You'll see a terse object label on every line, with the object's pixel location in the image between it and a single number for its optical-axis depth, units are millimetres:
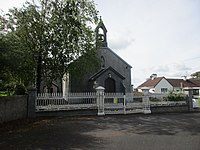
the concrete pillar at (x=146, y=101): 14904
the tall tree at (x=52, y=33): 14656
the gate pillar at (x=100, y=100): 13788
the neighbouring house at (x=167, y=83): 44219
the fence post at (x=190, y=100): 16812
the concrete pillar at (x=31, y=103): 12278
